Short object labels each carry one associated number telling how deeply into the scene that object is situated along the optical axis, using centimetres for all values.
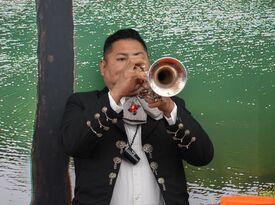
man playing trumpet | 491
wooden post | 594
